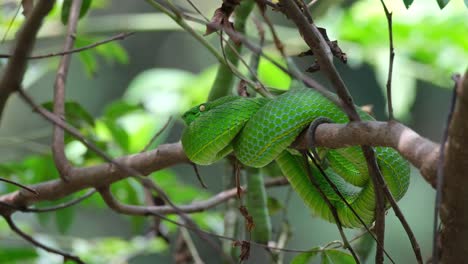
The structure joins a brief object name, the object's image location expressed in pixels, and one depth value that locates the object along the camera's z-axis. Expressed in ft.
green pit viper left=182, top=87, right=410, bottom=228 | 12.67
